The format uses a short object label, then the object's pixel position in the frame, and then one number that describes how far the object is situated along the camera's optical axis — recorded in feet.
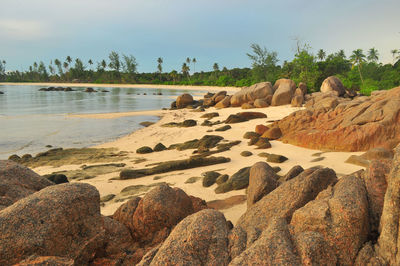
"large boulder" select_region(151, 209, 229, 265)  8.86
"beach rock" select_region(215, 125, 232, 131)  44.28
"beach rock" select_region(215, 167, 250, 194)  20.13
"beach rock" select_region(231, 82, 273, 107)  77.41
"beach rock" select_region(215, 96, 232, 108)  81.61
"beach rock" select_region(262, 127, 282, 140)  35.04
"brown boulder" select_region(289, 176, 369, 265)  8.86
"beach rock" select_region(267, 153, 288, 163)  25.49
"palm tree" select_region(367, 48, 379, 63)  227.30
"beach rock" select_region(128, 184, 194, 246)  13.30
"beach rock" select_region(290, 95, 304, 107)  65.21
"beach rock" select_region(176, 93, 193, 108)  96.48
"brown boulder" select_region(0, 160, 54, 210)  14.31
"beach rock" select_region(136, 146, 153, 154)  35.81
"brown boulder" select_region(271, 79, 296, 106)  70.95
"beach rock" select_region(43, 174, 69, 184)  23.09
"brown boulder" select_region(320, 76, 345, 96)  76.18
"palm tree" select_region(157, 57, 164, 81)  354.95
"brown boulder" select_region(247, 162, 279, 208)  14.96
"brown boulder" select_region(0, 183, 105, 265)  9.83
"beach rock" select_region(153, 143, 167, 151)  36.40
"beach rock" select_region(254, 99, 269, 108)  69.82
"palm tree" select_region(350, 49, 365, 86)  155.34
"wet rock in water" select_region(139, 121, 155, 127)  63.78
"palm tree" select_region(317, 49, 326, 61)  220.31
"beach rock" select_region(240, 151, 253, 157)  28.90
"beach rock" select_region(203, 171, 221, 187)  21.67
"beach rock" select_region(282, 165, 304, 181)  15.79
